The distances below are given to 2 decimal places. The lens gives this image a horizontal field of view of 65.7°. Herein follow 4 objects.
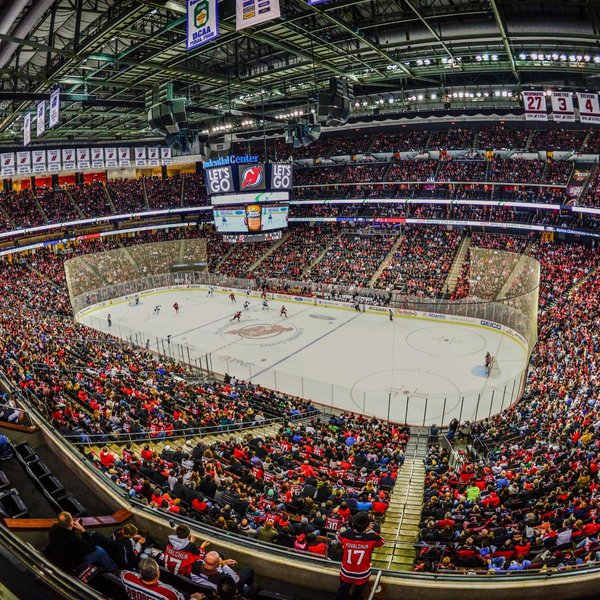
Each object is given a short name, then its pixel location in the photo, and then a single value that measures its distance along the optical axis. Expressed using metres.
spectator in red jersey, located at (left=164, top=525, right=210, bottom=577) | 4.60
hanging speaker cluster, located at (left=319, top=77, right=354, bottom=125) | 19.20
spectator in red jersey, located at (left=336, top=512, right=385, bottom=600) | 4.57
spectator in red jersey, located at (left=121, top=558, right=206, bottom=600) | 3.69
